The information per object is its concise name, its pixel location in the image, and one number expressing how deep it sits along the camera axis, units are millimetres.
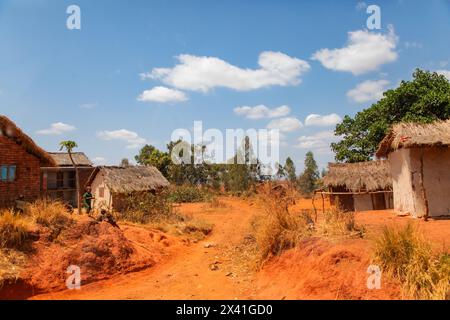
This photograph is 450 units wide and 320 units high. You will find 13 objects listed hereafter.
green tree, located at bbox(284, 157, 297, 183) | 43031
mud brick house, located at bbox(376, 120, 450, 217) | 11352
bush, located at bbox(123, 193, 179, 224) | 15391
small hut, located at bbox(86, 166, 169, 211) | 17672
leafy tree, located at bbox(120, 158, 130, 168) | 47781
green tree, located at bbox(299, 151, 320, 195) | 37969
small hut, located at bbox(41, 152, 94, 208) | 24438
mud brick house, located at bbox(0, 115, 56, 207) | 11375
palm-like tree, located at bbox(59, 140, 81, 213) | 18281
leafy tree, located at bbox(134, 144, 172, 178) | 35438
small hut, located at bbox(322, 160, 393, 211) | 19234
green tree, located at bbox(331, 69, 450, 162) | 19172
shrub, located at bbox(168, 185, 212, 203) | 29219
